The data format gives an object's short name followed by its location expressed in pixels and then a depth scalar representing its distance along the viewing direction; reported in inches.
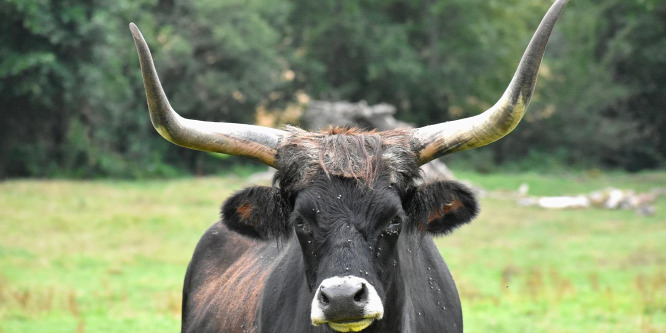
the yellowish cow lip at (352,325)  331.6
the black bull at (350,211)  344.9
